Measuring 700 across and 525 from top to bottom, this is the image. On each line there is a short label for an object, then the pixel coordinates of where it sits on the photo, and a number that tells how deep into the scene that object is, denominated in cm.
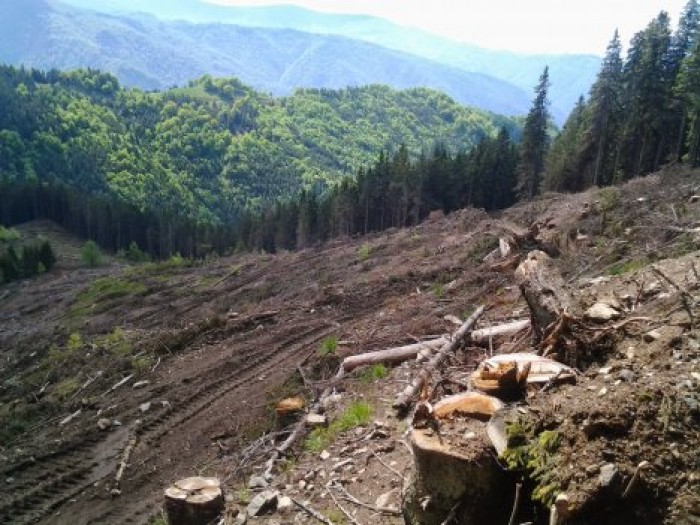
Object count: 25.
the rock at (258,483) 782
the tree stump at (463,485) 489
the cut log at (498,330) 964
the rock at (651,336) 596
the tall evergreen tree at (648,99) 4288
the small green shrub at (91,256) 6644
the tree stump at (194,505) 701
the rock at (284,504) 695
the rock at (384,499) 638
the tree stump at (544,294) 745
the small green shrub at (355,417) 862
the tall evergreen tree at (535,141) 5072
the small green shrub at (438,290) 1653
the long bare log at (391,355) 1071
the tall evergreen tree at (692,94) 3659
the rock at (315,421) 920
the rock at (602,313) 707
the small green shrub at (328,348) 1316
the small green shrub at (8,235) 7869
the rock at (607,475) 411
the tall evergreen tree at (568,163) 5219
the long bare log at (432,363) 832
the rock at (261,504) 700
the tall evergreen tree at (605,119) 4516
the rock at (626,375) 515
